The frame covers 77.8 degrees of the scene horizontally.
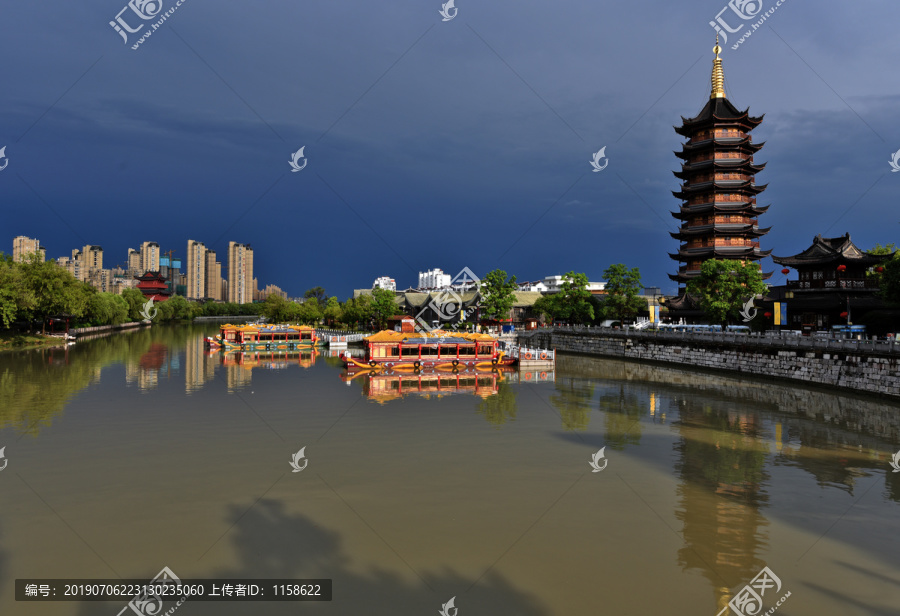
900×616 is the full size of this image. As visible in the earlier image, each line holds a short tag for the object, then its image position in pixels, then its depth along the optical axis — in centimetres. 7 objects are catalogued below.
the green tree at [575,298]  6531
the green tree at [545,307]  8183
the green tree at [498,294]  6719
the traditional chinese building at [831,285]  4341
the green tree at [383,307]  7975
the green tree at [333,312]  9302
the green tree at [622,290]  6047
